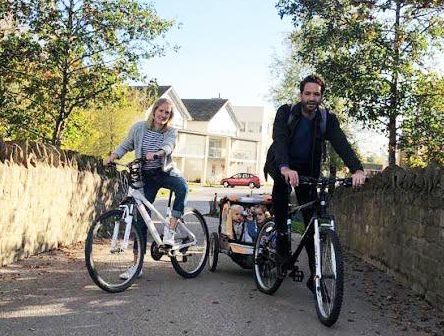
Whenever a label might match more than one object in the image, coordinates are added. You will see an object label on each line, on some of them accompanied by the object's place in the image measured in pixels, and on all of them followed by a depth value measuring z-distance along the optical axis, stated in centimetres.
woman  632
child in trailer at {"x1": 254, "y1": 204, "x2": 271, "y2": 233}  671
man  522
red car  6419
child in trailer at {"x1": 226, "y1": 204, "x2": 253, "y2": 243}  667
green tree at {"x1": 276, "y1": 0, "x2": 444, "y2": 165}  1409
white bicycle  541
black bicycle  450
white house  7269
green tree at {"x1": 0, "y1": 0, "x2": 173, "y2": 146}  1303
